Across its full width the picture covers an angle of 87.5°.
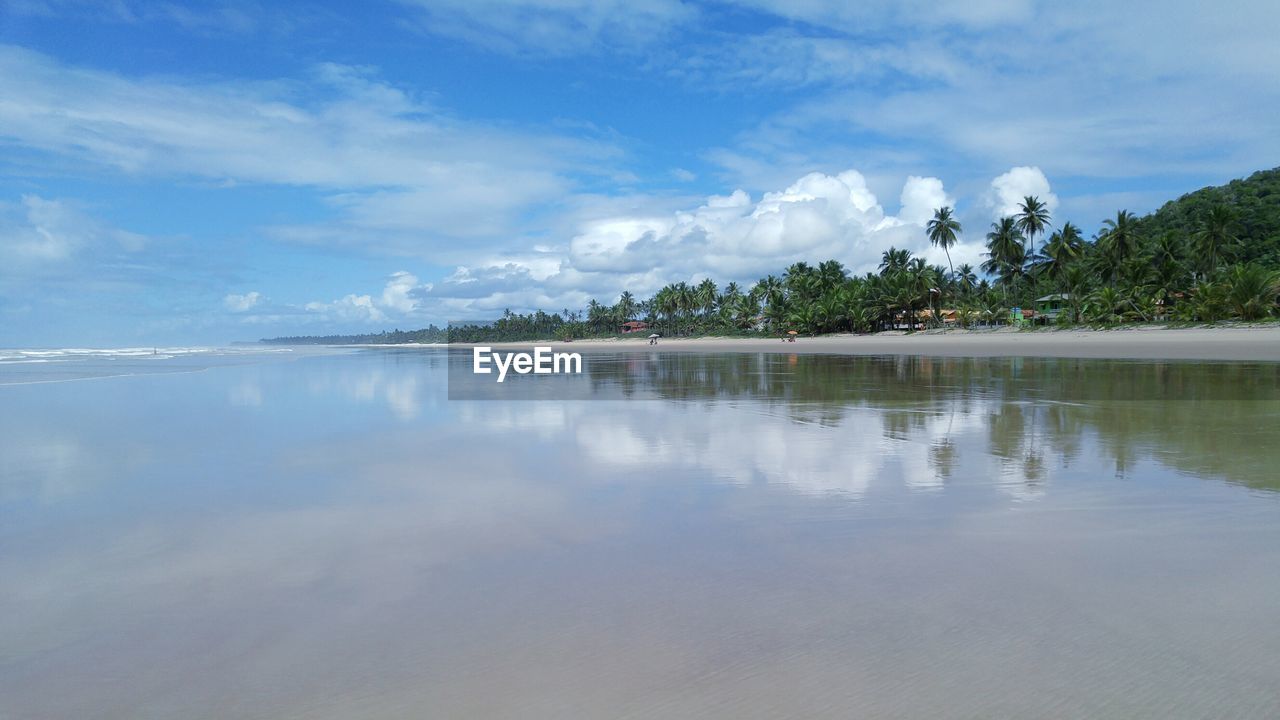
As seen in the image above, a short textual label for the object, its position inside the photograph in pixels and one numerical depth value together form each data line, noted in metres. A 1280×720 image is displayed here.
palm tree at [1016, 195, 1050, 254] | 80.94
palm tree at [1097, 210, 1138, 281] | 67.94
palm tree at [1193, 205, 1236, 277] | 63.34
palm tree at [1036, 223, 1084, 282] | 78.62
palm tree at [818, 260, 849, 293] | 102.75
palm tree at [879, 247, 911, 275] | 97.56
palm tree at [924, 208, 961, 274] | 90.81
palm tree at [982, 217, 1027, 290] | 83.31
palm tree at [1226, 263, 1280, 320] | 42.75
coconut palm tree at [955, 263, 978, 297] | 100.94
